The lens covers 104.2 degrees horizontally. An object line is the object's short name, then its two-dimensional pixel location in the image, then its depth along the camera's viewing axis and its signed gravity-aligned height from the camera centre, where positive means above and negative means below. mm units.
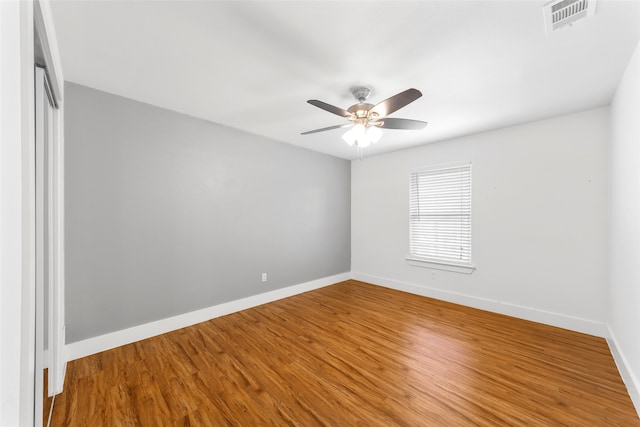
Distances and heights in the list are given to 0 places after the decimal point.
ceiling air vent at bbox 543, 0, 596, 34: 1378 +1160
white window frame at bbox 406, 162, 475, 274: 3664 -714
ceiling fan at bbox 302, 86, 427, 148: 2074 +851
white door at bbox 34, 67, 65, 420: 1549 -155
